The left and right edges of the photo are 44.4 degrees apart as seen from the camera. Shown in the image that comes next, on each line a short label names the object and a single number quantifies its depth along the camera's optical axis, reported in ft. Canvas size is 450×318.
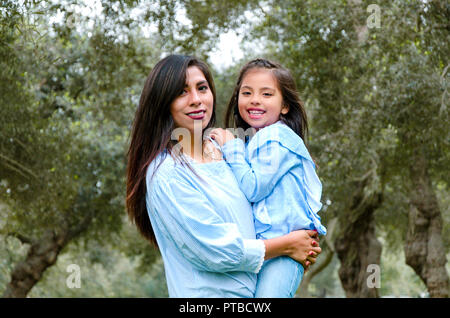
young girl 8.76
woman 8.22
